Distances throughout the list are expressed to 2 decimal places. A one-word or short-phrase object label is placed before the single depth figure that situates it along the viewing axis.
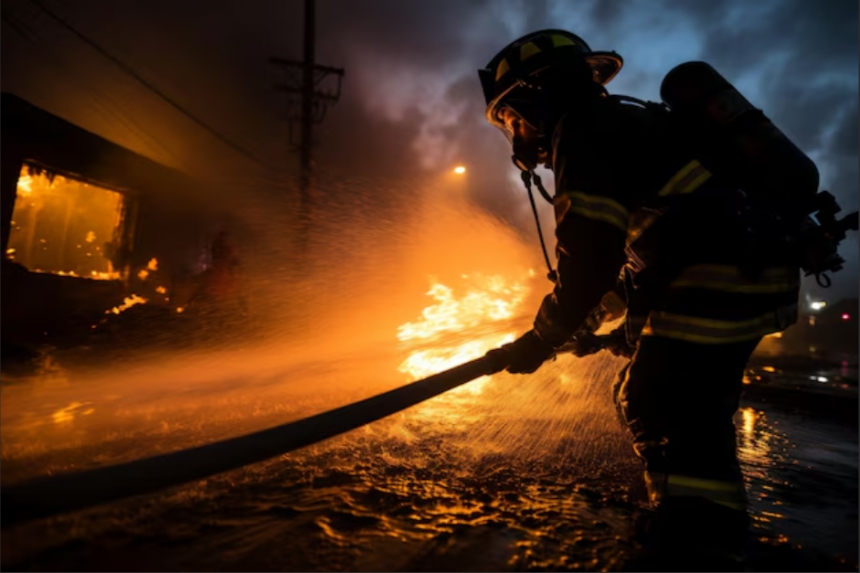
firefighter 1.87
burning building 9.01
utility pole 15.01
